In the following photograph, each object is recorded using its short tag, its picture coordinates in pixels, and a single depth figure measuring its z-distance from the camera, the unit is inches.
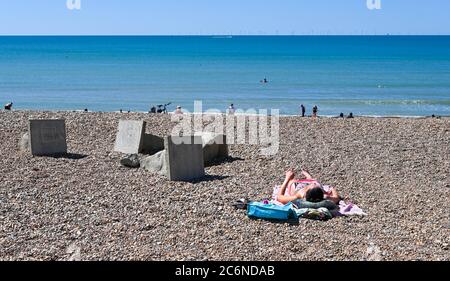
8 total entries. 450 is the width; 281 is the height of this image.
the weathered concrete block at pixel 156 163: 534.2
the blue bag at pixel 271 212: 399.2
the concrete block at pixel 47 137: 598.9
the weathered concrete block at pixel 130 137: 619.8
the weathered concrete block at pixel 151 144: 623.2
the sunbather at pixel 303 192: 424.8
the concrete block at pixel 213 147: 582.9
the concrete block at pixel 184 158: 506.6
